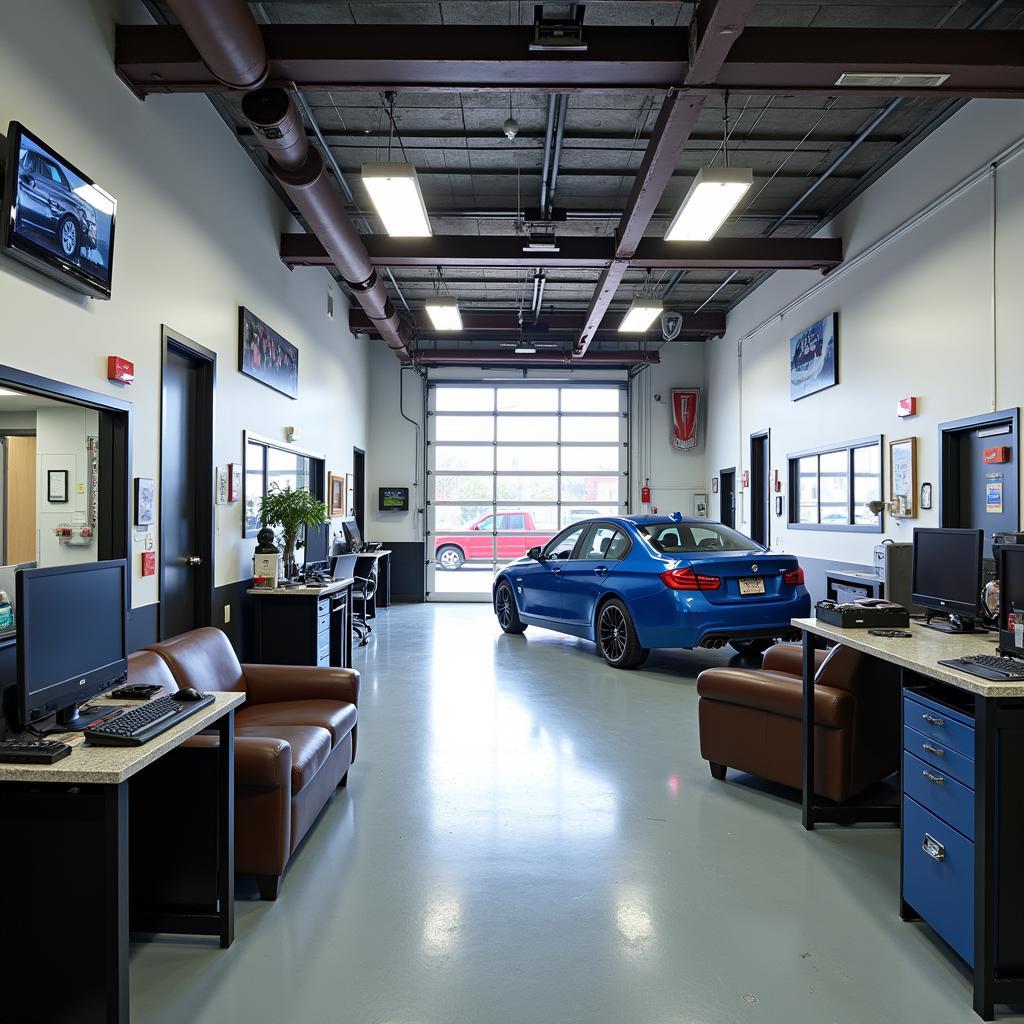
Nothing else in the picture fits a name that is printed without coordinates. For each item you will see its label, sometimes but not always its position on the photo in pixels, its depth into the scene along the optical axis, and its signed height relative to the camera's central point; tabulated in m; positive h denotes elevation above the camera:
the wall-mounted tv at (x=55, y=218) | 2.86 +1.31
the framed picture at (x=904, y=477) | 6.07 +0.39
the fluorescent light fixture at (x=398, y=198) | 4.76 +2.28
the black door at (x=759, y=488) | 9.97 +0.47
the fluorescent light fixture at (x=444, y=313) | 8.50 +2.53
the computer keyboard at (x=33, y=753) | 1.83 -0.58
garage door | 12.61 +0.81
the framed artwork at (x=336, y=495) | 9.16 +0.35
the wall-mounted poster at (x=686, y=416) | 12.48 +1.83
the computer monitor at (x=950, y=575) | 3.18 -0.24
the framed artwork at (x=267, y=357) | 5.92 +1.49
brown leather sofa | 2.63 -0.91
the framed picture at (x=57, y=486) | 3.47 +0.17
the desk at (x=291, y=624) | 5.66 -0.80
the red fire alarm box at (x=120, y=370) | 3.76 +0.80
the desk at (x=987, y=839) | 2.08 -0.93
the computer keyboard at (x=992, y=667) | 2.20 -0.46
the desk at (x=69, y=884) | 1.79 -0.92
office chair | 8.41 -0.86
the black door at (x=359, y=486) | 11.32 +0.58
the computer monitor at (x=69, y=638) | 1.93 -0.33
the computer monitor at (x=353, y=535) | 9.37 -0.16
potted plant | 6.25 +0.07
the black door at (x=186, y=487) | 4.62 +0.24
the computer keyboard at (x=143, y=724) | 1.97 -0.58
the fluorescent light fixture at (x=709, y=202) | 4.84 +2.30
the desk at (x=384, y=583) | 11.73 -0.99
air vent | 4.08 +2.52
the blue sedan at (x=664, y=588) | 5.89 -0.56
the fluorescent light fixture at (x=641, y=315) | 8.48 +2.54
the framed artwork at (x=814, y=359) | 7.64 +1.82
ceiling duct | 3.36 +2.36
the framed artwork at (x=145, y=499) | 4.09 +0.13
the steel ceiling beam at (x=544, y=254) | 7.04 +2.64
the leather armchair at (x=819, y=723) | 3.25 -0.95
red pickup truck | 12.60 -0.32
